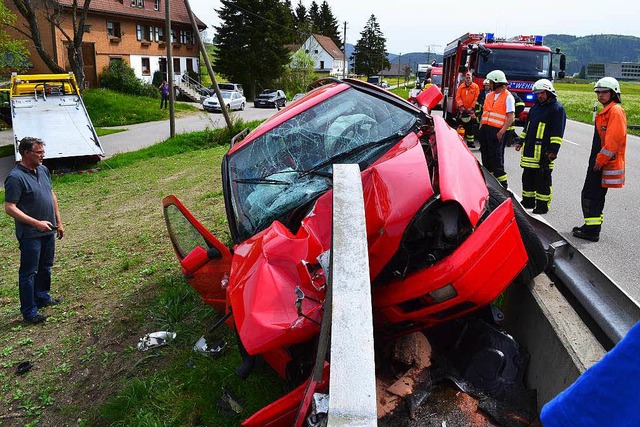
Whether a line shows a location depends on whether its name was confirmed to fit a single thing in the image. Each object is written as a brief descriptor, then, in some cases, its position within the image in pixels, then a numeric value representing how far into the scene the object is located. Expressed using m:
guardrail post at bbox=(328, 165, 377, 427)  1.66
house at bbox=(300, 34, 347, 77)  75.89
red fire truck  12.60
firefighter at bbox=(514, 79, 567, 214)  6.25
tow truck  13.74
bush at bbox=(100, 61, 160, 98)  36.56
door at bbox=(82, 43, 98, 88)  37.31
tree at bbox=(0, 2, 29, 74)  25.19
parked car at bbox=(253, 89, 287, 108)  37.38
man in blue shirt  4.88
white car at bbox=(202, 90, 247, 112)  33.97
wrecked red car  2.57
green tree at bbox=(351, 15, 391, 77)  82.94
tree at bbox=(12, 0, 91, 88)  24.62
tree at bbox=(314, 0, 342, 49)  85.88
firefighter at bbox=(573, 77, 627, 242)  5.36
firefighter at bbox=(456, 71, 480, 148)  11.08
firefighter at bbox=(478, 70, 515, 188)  7.67
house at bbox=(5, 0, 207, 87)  35.94
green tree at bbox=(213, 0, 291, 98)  45.44
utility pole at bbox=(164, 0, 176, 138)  16.91
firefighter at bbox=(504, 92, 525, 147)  10.29
